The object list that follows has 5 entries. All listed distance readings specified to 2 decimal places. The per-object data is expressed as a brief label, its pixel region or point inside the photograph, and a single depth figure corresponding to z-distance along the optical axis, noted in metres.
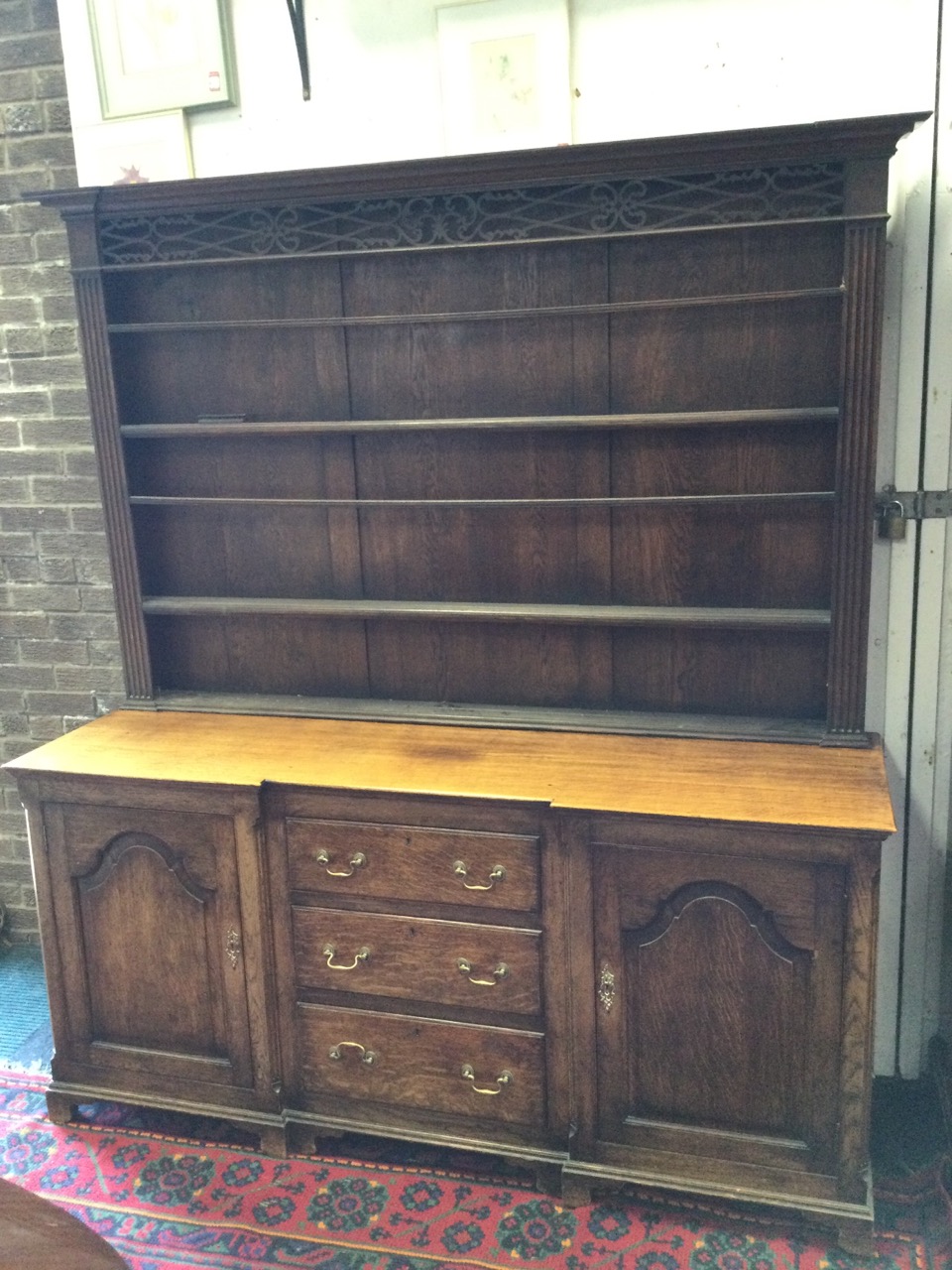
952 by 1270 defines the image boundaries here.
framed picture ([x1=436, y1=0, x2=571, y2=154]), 2.20
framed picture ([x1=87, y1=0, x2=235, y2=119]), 2.40
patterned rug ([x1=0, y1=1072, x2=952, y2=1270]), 1.99
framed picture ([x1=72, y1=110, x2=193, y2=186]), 2.46
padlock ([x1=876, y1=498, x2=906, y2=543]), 2.22
